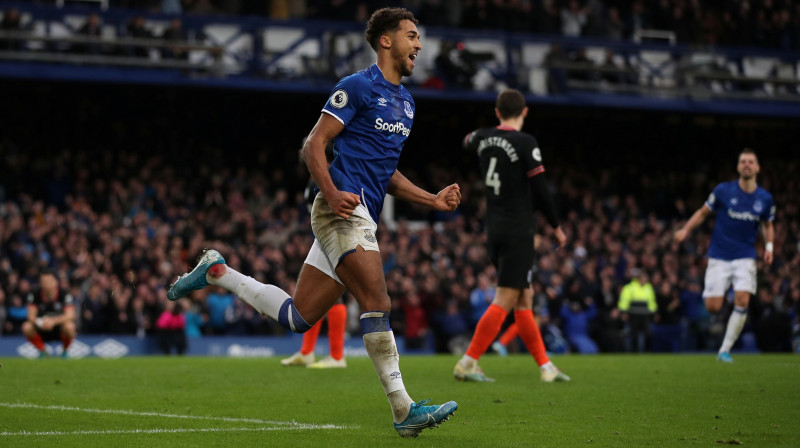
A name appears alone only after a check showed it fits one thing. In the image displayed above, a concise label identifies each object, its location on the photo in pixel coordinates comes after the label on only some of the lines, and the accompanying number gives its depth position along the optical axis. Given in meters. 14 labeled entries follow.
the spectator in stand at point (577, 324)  23.75
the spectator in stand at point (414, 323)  23.02
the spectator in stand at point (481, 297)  23.31
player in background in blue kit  14.11
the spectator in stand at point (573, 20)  31.23
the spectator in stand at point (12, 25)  24.39
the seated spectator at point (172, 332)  20.61
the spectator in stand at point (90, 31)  24.92
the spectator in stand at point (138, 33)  25.30
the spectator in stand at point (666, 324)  25.14
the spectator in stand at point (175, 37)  25.56
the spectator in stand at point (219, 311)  21.83
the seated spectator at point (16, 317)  19.95
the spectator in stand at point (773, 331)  23.61
